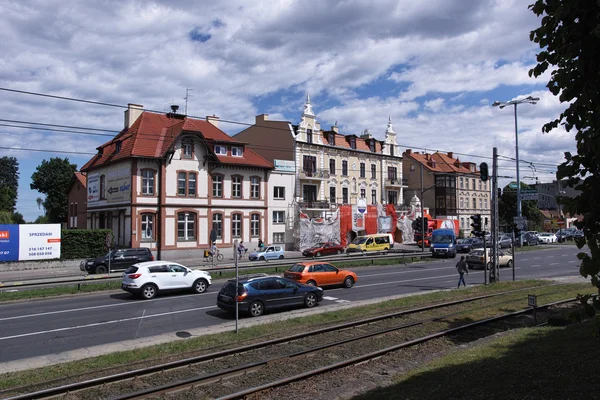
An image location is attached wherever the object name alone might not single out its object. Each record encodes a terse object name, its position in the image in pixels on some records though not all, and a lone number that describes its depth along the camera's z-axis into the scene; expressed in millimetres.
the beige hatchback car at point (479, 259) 33959
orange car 22688
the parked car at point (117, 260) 30739
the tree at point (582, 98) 4441
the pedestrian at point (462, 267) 23895
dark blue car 16922
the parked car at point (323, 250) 42312
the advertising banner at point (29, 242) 34344
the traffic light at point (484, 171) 23280
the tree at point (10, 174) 92375
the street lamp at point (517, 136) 33781
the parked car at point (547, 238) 62872
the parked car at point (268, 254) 40469
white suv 20938
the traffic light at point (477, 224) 24453
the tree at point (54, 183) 77875
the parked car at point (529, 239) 58497
